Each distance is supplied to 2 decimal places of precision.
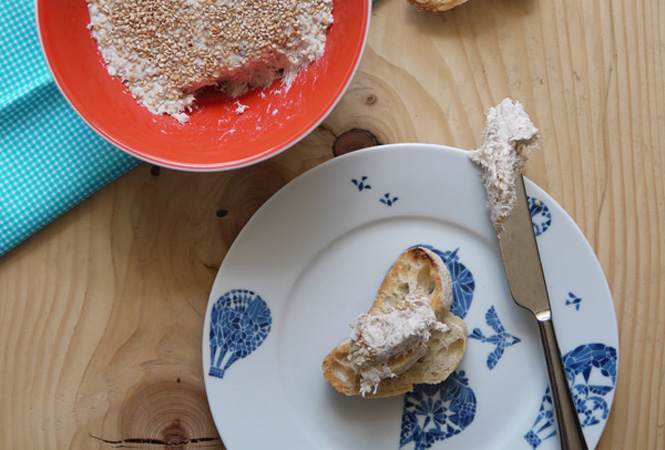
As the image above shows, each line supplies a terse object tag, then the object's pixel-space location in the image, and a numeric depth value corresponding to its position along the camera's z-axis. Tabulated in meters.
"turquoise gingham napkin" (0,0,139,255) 0.45
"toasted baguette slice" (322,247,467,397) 0.45
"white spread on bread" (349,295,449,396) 0.43
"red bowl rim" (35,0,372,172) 0.41
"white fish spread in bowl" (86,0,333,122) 0.43
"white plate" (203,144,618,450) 0.45
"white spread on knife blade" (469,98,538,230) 0.44
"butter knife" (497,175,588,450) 0.45
